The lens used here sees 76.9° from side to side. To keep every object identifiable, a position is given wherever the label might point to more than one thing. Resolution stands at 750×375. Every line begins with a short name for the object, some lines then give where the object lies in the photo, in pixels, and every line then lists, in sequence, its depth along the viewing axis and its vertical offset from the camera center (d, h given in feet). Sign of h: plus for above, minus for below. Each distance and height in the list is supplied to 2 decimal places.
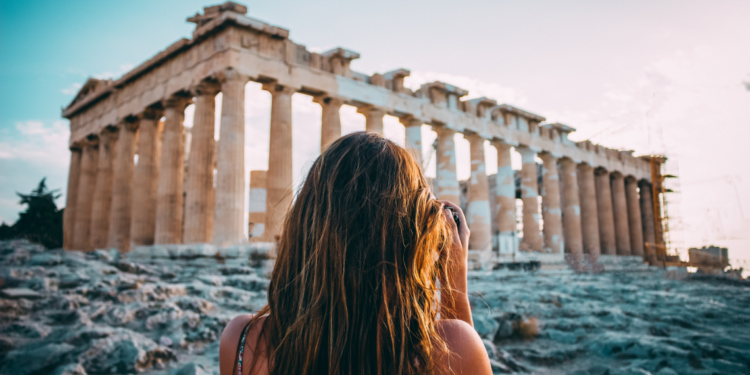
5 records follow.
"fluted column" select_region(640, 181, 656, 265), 128.06 +6.96
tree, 91.71 +6.46
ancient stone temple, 58.34 +16.38
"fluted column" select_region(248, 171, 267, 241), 60.80 +4.35
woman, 4.95 -0.45
